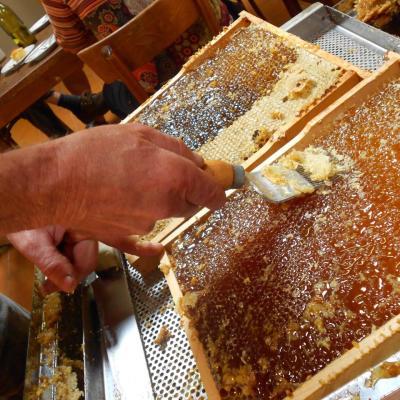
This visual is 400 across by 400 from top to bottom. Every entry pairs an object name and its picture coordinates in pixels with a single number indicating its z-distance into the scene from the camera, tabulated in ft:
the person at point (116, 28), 2.80
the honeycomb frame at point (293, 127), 1.77
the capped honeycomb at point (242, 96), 1.88
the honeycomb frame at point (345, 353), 1.20
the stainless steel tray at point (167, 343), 1.51
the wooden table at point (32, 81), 3.86
